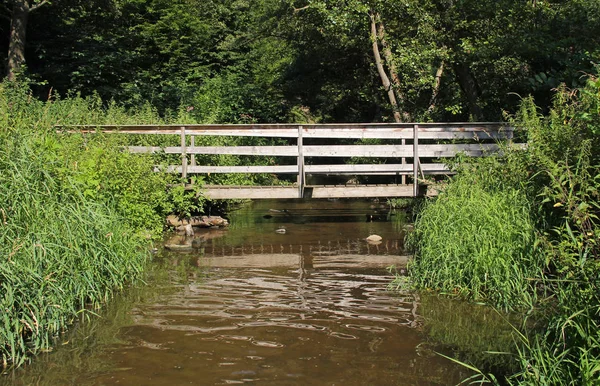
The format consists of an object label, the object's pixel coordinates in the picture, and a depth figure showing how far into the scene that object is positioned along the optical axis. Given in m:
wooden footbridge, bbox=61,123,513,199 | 12.20
